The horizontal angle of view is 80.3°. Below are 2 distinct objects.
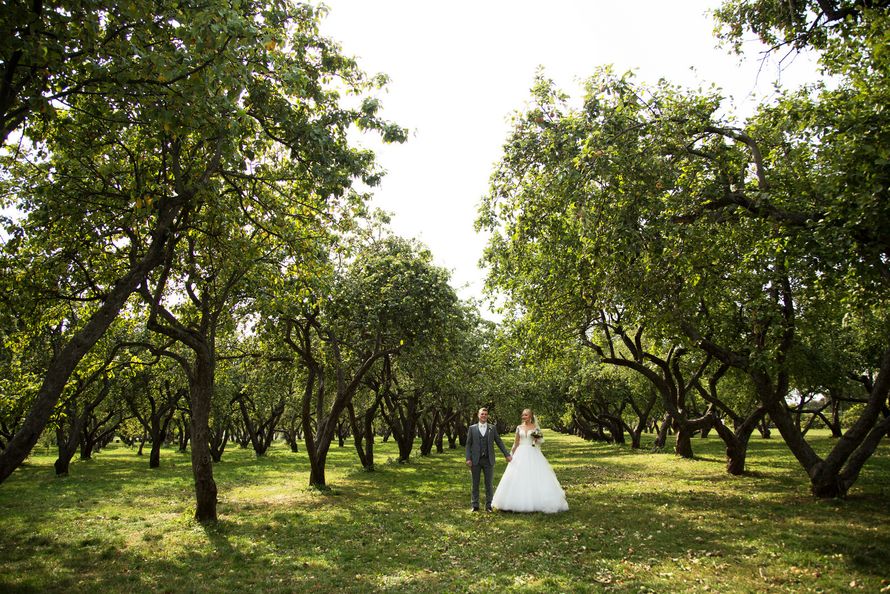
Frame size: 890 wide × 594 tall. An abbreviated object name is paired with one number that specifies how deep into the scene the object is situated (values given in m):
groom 13.61
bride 13.06
